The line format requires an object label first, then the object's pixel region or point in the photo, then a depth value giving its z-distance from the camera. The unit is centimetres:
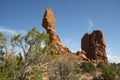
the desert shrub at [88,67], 4053
